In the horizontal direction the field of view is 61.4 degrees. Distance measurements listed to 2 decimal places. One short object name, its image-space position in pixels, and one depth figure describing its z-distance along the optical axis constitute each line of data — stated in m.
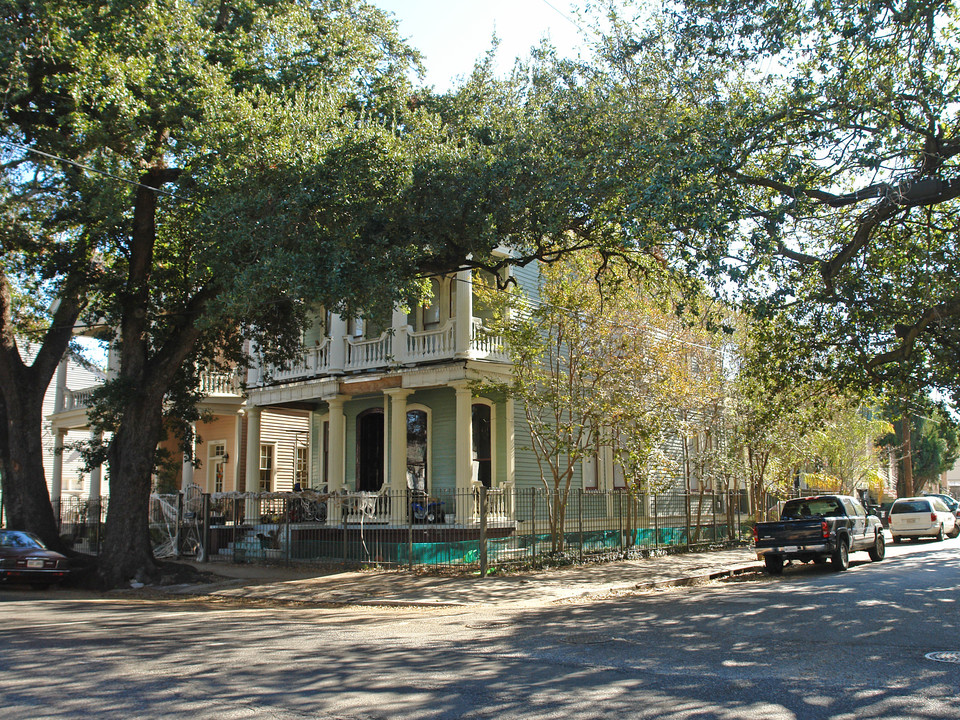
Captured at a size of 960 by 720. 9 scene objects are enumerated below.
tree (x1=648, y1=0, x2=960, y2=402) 12.15
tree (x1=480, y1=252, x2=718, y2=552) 18.17
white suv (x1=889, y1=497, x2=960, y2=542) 28.47
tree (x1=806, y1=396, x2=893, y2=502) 30.30
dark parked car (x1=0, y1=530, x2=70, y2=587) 16.53
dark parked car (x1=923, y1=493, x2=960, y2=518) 34.53
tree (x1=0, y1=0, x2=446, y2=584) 13.88
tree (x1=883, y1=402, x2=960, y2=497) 51.44
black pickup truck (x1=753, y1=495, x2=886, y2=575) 17.55
